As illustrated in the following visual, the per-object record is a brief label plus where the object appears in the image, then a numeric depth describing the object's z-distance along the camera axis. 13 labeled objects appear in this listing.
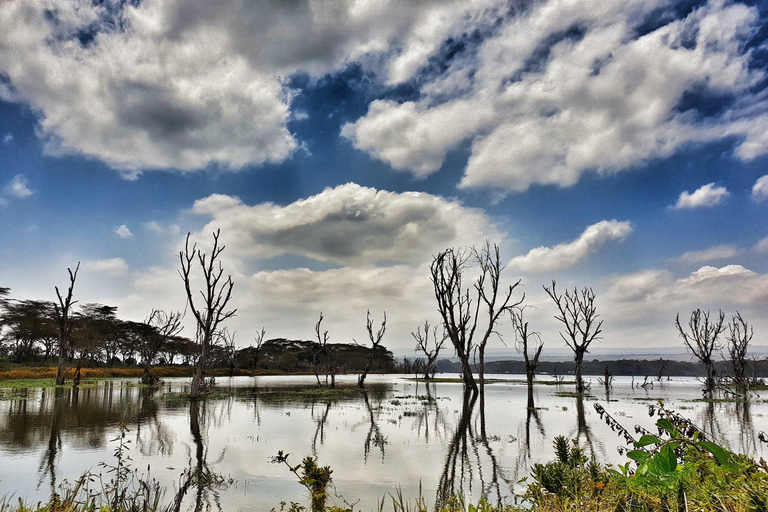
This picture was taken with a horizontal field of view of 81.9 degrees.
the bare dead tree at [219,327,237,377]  53.24
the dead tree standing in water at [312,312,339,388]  33.39
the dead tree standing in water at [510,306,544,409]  30.59
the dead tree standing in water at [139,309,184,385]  34.81
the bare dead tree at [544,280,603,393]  33.34
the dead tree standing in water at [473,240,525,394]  30.42
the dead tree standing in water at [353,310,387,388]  38.04
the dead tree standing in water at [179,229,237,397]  22.40
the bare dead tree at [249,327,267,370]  56.32
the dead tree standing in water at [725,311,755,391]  33.18
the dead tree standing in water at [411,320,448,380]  48.06
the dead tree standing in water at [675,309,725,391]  35.06
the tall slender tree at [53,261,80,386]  27.58
